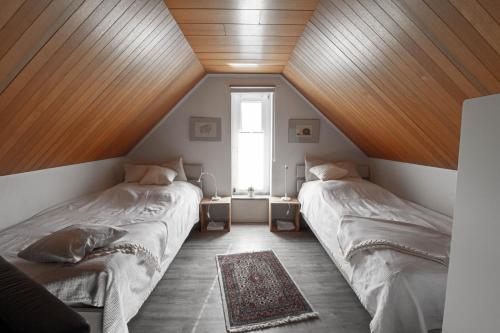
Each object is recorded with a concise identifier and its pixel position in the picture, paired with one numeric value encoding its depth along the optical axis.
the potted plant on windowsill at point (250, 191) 4.13
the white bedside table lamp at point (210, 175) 3.95
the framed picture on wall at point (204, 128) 4.00
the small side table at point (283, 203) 3.79
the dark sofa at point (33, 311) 0.75
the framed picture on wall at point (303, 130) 4.03
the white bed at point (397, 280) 1.40
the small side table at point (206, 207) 3.77
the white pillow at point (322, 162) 3.79
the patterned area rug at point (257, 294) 1.96
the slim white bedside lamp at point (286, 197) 3.88
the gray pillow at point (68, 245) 1.45
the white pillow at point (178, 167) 3.84
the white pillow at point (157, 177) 3.43
